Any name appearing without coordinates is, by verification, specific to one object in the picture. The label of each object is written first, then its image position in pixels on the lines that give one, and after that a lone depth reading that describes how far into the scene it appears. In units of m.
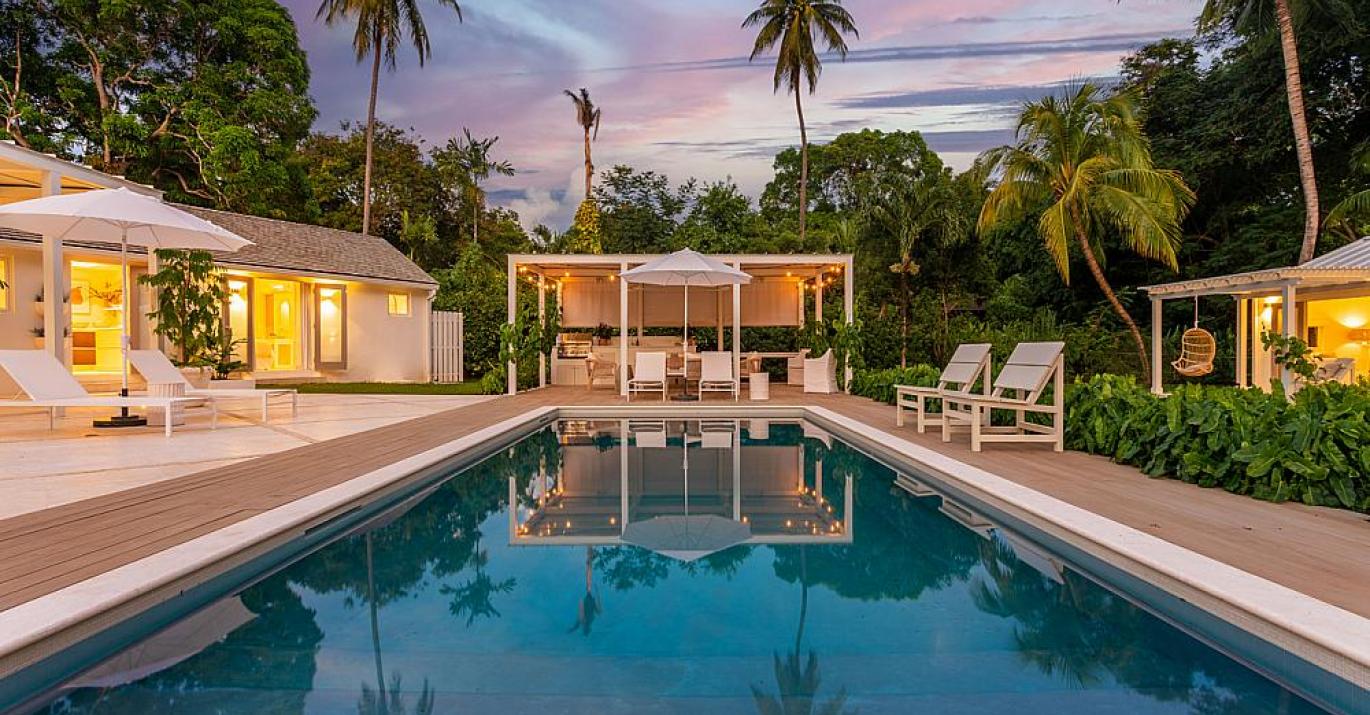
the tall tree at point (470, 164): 29.92
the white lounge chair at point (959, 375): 7.48
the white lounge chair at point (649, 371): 12.11
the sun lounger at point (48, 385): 7.41
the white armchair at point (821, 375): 13.52
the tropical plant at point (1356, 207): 14.36
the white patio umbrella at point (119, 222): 7.43
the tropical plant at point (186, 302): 10.16
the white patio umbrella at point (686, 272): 11.74
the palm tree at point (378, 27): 23.02
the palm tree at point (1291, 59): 13.27
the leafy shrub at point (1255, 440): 4.38
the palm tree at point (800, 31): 24.02
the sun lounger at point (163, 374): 8.45
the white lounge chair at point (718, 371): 12.30
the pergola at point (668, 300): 16.97
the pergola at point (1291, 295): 10.60
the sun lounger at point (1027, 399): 6.47
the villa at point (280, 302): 12.30
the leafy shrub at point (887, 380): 10.24
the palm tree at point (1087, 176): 15.88
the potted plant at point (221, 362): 11.03
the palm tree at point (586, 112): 30.03
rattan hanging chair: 12.26
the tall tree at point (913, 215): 19.08
